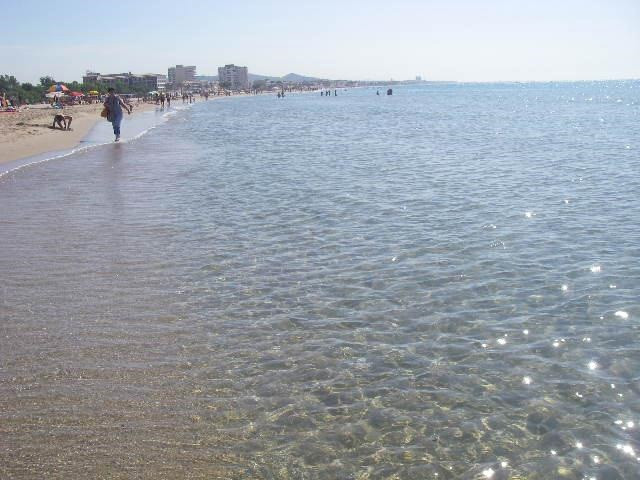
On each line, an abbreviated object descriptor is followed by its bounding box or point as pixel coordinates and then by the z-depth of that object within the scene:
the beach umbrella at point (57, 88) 85.40
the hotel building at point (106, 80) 175.10
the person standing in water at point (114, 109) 28.72
